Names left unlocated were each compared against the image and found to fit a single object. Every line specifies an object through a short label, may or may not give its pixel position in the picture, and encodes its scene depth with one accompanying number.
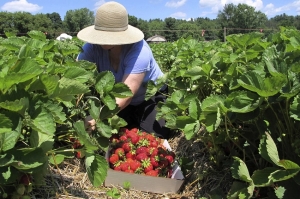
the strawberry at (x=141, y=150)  1.68
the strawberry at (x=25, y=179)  1.08
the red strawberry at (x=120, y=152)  1.70
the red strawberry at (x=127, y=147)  1.71
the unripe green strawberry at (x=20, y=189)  1.06
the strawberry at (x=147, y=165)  1.61
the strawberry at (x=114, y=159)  1.66
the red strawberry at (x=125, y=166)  1.60
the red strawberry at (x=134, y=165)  1.62
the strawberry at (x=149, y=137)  1.81
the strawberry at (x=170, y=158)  1.69
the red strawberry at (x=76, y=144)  1.41
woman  1.98
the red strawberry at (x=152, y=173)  1.60
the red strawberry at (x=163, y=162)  1.66
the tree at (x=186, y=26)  56.35
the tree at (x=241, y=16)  54.28
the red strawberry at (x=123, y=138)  1.78
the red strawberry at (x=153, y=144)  1.76
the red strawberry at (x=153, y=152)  1.67
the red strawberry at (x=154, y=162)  1.64
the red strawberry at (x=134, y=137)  1.76
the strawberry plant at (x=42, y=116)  0.93
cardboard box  1.56
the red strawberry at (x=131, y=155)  1.69
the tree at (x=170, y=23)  60.78
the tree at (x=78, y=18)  56.69
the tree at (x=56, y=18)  58.08
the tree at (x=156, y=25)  60.65
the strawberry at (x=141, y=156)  1.65
